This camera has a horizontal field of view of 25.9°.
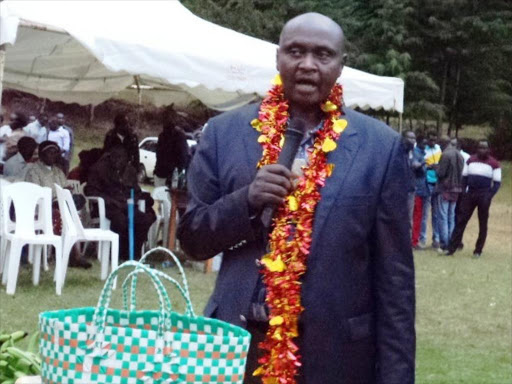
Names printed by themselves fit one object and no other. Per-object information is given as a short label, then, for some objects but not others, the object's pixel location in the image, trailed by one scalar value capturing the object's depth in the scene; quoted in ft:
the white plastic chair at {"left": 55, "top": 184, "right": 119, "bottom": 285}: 39.86
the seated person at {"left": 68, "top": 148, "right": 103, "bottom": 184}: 51.66
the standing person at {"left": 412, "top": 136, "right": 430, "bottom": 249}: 65.21
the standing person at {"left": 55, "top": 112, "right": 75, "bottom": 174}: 80.20
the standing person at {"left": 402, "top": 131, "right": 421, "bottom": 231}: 65.92
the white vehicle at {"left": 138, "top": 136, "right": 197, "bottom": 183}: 111.72
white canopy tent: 38.96
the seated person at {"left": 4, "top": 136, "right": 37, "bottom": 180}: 44.69
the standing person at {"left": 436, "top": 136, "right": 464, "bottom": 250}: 63.41
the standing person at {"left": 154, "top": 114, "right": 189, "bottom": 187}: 54.70
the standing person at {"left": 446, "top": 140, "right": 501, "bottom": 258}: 61.72
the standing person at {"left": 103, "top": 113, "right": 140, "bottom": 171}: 48.83
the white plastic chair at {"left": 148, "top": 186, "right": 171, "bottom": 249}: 53.16
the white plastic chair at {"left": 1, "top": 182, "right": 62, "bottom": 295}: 37.88
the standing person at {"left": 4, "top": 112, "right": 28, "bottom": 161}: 58.90
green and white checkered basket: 7.00
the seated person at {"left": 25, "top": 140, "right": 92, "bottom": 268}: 43.62
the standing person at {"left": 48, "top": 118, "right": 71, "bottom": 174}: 78.54
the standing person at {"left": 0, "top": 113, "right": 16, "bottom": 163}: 67.76
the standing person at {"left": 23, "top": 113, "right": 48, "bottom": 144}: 83.33
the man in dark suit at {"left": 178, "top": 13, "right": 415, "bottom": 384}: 10.16
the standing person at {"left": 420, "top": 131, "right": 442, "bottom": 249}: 65.36
